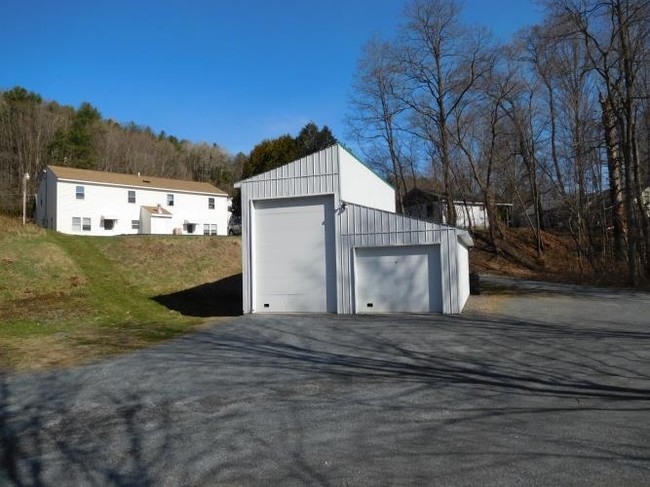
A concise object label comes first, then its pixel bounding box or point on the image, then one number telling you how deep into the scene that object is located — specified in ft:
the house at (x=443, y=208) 145.38
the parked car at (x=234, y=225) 164.81
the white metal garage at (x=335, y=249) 46.55
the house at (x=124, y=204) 118.73
